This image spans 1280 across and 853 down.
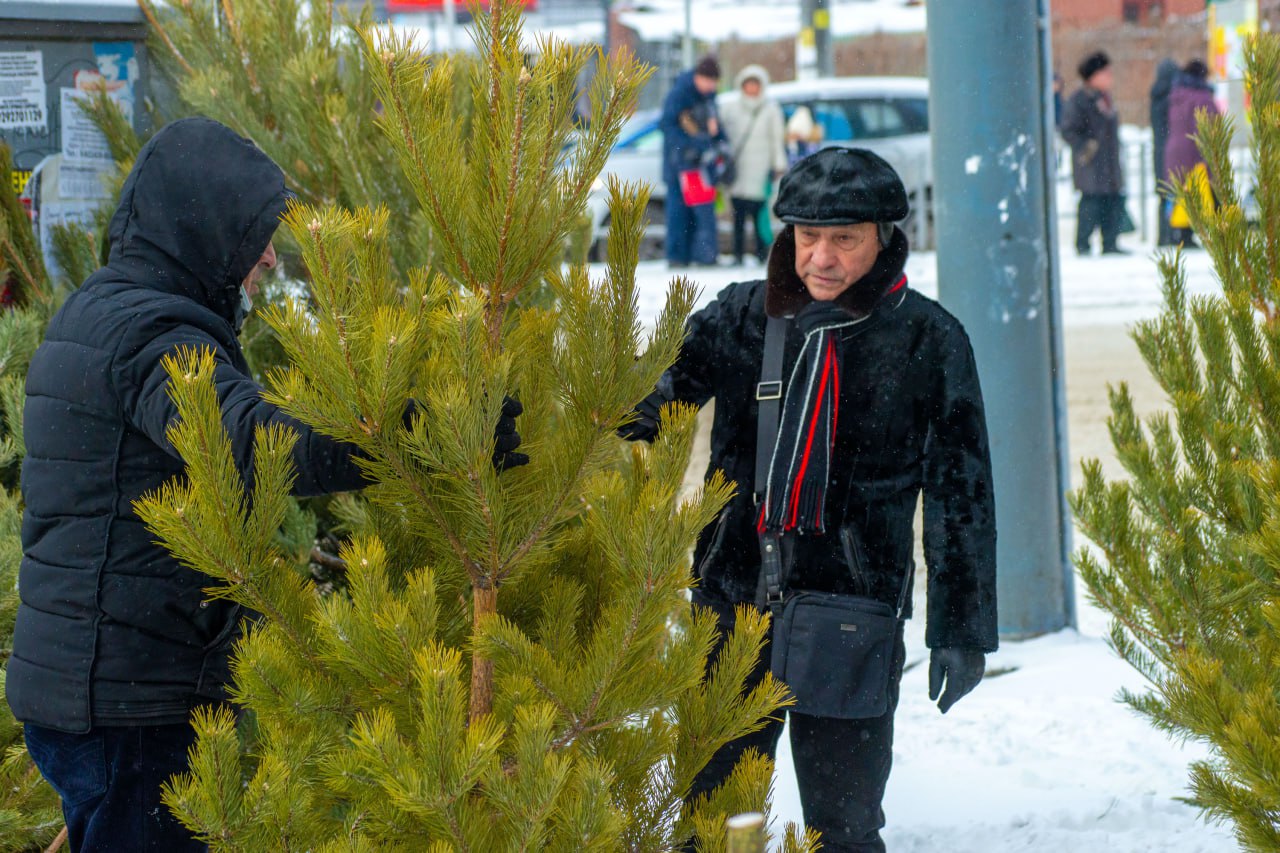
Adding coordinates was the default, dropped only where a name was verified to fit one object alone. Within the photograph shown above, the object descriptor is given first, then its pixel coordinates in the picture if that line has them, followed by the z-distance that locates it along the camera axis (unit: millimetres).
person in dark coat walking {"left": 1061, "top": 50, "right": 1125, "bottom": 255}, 26906
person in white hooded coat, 25484
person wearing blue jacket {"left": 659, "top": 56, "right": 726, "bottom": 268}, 24469
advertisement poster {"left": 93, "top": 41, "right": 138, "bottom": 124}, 7437
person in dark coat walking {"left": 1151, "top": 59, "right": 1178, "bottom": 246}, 26781
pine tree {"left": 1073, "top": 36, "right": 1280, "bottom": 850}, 4672
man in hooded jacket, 4004
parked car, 29391
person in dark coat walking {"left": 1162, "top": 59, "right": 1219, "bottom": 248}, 25625
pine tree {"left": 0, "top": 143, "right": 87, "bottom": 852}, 5535
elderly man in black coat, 5191
